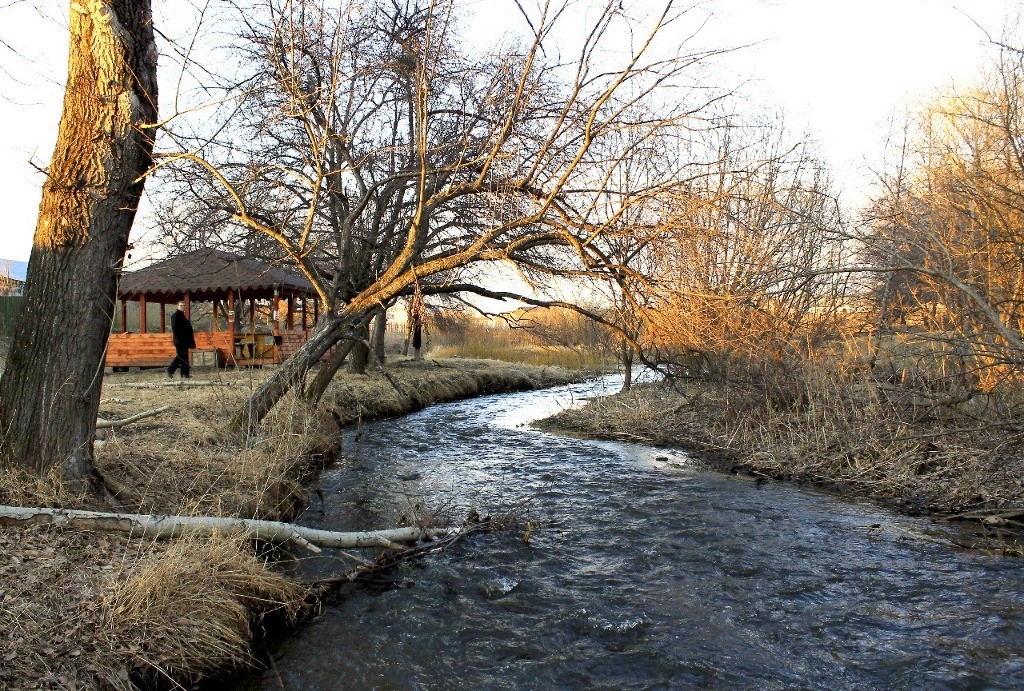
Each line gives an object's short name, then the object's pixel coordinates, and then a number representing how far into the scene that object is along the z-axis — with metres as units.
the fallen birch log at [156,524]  4.96
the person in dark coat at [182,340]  17.12
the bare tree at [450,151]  6.77
